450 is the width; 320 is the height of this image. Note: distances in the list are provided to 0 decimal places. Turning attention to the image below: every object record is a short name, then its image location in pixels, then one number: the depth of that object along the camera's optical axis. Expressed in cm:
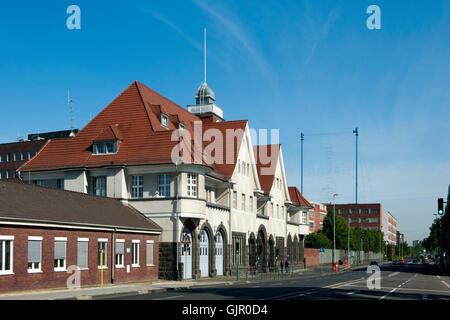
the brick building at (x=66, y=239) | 2817
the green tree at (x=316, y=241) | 10656
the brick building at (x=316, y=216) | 14762
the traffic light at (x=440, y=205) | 3769
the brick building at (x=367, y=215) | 19700
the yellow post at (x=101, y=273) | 3301
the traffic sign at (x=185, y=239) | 3840
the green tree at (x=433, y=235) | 18528
